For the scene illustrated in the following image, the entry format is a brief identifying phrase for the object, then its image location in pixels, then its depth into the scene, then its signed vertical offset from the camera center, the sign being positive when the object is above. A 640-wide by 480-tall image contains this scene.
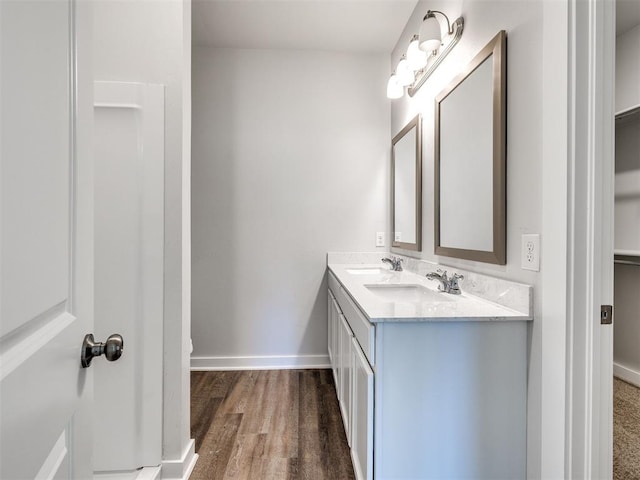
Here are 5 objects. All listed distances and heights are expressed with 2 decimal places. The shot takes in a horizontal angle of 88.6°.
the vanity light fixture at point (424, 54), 1.64 +1.02
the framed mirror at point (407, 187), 2.07 +0.37
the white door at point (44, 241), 0.37 +0.00
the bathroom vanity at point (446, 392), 1.08 -0.51
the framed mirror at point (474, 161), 1.25 +0.35
